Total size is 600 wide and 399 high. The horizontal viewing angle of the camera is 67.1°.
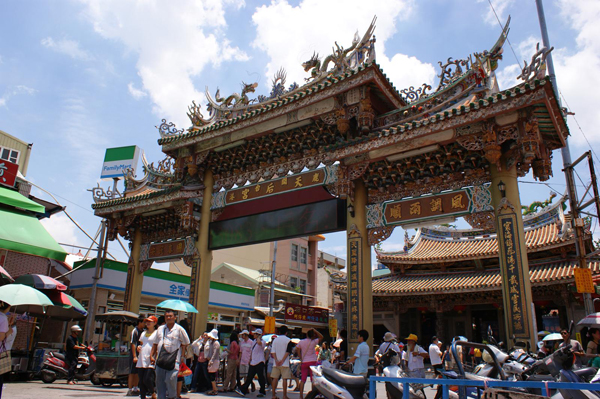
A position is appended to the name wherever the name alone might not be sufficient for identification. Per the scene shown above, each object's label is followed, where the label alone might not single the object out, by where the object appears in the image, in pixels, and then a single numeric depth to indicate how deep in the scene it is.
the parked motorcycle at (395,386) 6.73
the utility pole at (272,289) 23.23
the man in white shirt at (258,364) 10.55
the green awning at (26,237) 12.50
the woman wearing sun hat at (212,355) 10.79
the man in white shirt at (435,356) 10.58
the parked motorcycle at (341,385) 6.54
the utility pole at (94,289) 16.34
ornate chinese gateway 9.55
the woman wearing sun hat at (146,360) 7.45
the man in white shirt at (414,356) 8.94
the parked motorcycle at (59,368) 11.97
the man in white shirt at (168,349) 6.64
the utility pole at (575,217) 11.32
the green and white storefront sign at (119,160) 20.44
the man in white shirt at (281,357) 9.50
